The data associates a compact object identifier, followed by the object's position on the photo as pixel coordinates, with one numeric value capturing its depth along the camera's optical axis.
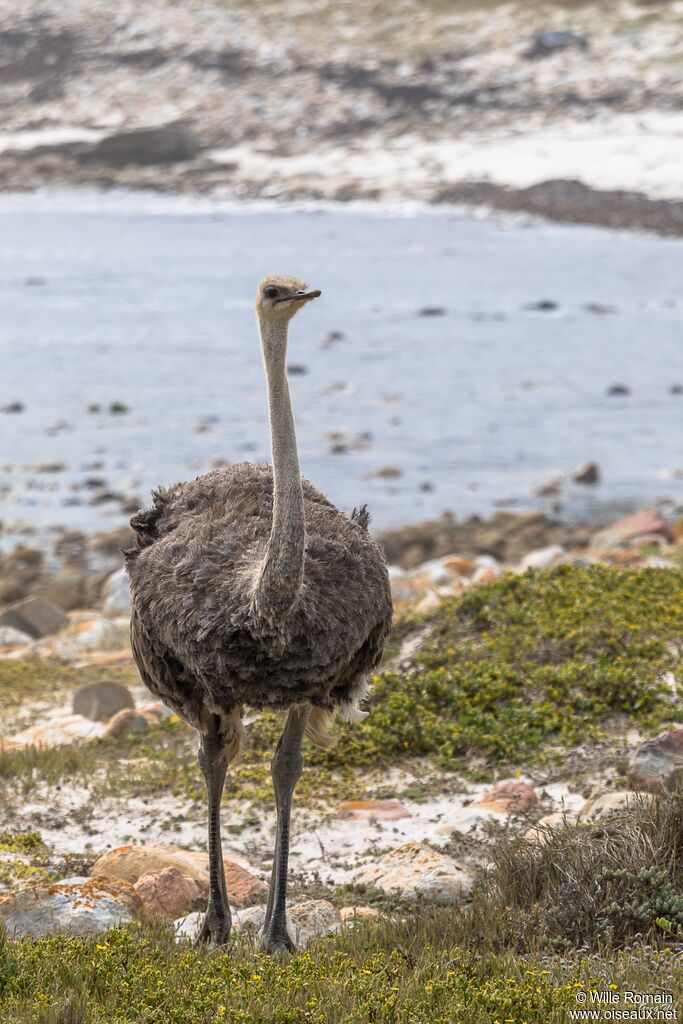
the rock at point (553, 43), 118.50
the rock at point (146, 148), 108.87
